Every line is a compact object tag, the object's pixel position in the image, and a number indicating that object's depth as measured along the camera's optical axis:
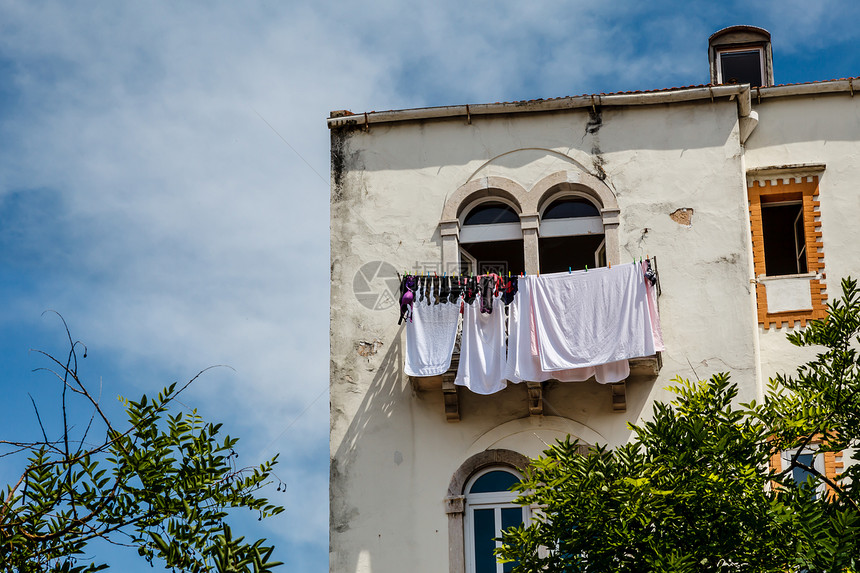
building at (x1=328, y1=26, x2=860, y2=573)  21.34
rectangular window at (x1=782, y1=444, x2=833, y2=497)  21.36
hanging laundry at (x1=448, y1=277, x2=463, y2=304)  21.62
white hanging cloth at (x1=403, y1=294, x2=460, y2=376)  21.41
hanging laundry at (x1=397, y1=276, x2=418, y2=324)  21.62
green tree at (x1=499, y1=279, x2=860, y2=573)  15.98
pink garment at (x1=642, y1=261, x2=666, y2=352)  21.12
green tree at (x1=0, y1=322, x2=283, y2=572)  13.41
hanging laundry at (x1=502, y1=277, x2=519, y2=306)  21.50
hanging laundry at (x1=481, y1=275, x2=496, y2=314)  21.42
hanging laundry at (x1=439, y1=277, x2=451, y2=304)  21.66
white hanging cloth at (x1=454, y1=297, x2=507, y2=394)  21.14
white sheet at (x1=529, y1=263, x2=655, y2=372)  21.00
